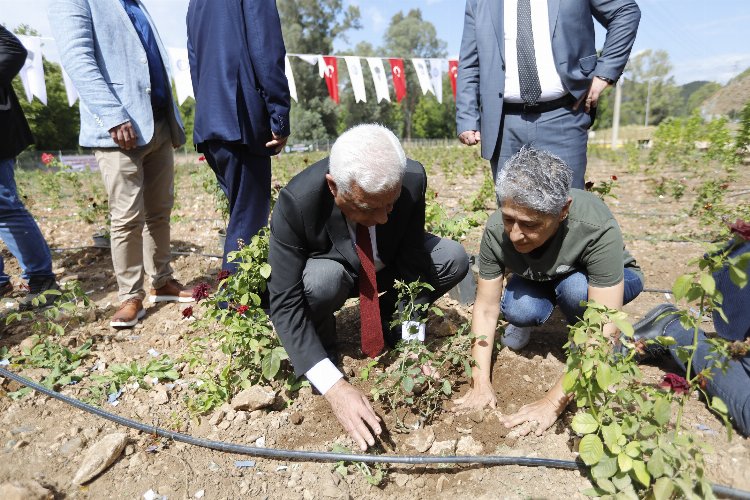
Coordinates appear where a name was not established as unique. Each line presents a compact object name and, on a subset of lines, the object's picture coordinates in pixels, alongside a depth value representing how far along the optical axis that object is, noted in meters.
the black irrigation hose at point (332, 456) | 1.65
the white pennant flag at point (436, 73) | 12.12
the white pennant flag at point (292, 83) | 9.05
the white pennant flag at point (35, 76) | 8.23
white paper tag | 1.88
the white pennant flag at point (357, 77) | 11.39
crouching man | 1.63
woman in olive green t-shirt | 1.69
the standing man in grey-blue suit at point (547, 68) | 2.46
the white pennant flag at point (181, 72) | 8.84
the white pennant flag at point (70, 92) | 8.92
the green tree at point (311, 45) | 27.38
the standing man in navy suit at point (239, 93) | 2.41
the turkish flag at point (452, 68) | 11.40
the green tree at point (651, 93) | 47.81
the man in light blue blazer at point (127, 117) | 2.48
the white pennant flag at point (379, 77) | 12.00
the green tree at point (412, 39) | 36.91
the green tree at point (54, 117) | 24.80
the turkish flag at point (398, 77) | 12.24
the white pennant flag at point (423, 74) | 12.06
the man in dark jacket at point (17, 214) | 2.95
